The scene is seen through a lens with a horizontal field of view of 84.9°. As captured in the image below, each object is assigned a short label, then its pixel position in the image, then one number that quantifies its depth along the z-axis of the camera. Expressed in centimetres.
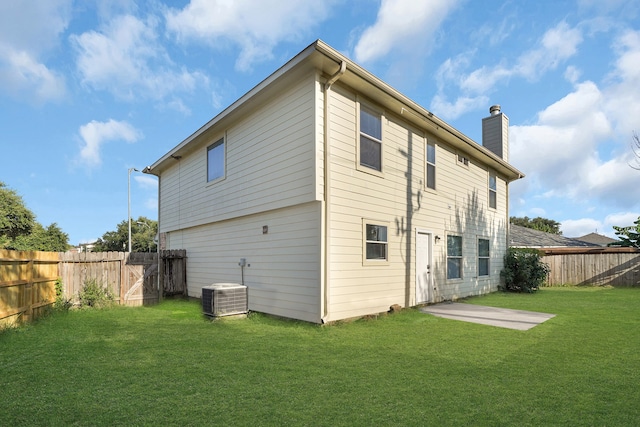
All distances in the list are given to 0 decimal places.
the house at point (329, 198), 665
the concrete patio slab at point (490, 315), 675
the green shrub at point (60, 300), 827
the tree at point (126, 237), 4828
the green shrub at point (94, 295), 892
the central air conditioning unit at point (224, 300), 711
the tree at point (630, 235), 1639
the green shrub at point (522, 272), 1306
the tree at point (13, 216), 2900
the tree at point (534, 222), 5389
